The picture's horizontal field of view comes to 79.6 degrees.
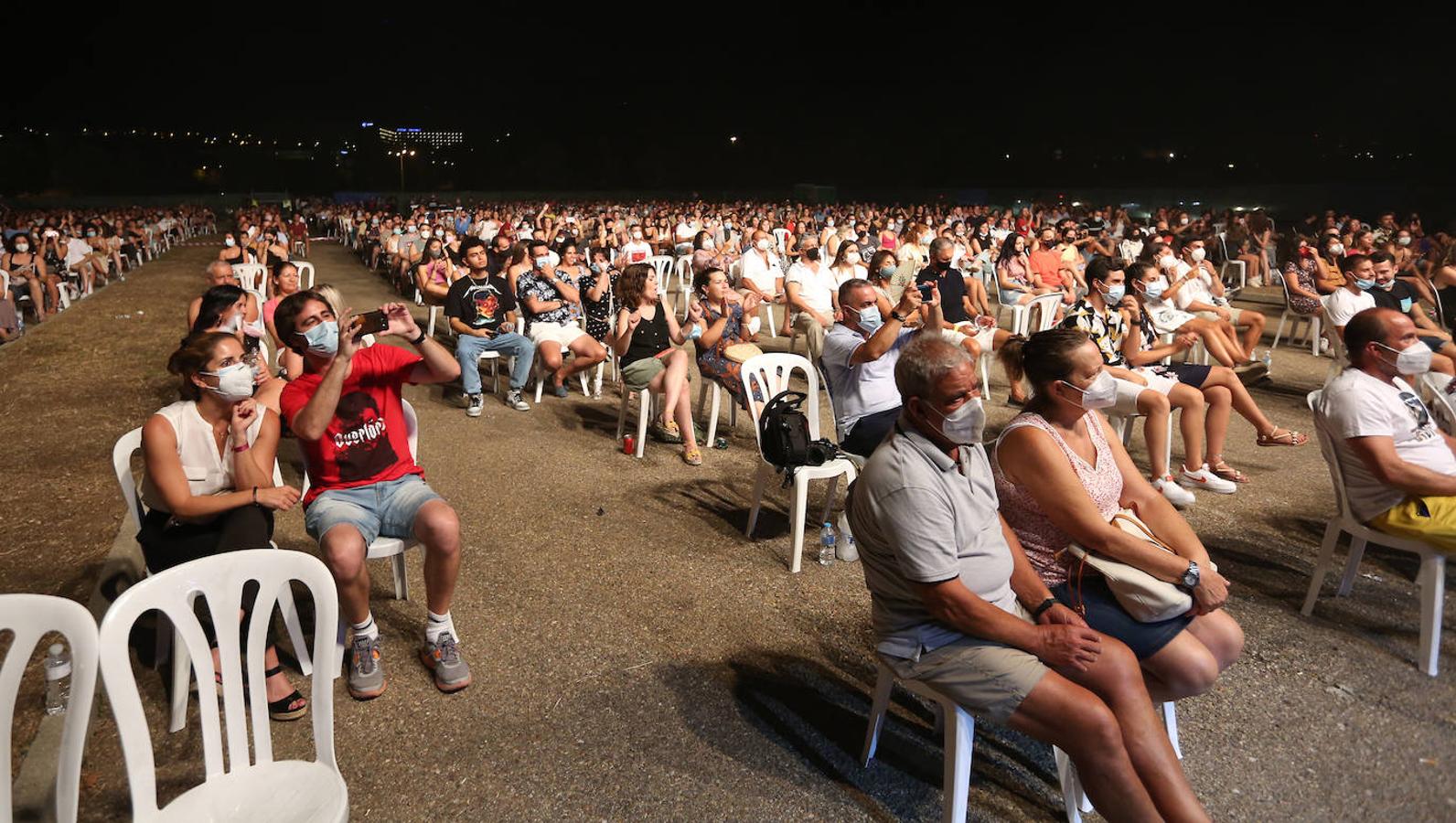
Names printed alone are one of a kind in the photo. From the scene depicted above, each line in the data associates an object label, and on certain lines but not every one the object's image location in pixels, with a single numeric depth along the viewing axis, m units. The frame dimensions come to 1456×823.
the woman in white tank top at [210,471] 3.06
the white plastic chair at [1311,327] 10.07
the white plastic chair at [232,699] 2.01
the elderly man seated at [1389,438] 3.62
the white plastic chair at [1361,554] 3.53
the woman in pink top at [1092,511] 2.72
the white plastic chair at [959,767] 2.48
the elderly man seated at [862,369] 4.75
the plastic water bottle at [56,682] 3.10
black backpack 4.44
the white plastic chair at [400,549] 3.39
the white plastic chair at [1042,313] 9.43
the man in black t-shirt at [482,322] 7.77
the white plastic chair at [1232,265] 14.89
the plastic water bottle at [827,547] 4.61
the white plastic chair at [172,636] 3.01
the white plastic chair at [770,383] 4.93
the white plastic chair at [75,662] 1.92
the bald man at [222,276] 6.63
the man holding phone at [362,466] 3.25
